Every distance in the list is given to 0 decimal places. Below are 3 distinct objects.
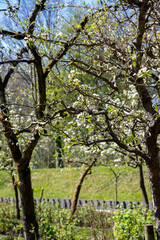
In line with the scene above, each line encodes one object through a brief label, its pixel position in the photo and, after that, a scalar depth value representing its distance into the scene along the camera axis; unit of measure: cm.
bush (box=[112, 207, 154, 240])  1011
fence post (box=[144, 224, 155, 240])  779
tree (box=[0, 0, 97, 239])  1108
